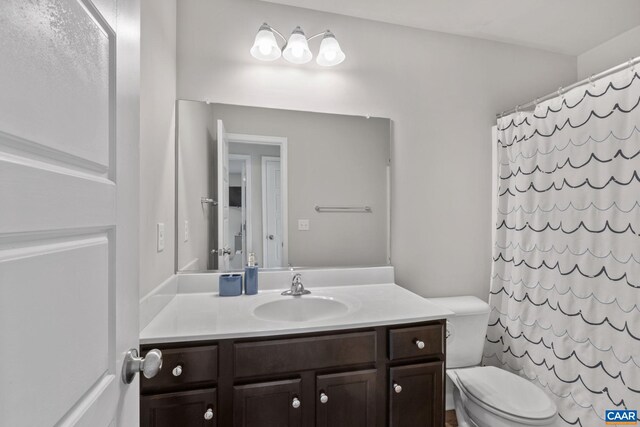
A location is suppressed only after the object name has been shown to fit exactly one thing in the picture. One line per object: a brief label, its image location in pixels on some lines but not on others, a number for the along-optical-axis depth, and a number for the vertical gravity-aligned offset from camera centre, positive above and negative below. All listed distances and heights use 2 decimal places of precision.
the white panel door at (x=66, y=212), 0.35 +0.00
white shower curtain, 1.32 -0.18
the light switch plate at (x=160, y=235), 1.26 -0.10
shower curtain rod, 1.32 +0.63
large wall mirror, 1.59 +0.13
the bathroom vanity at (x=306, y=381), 1.02 -0.61
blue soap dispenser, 1.53 -0.34
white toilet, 1.34 -0.86
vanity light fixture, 1.57 +0.86
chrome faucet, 1.54 -0.39
